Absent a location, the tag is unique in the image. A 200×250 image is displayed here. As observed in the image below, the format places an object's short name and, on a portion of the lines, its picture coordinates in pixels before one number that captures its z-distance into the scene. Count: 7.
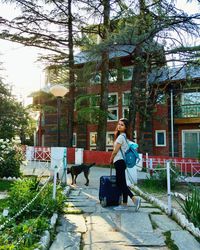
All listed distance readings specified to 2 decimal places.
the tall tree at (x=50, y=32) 20.39
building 23.61
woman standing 6.11
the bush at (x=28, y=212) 3.78
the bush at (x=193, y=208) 4.82
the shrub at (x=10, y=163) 12.15
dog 10.27
